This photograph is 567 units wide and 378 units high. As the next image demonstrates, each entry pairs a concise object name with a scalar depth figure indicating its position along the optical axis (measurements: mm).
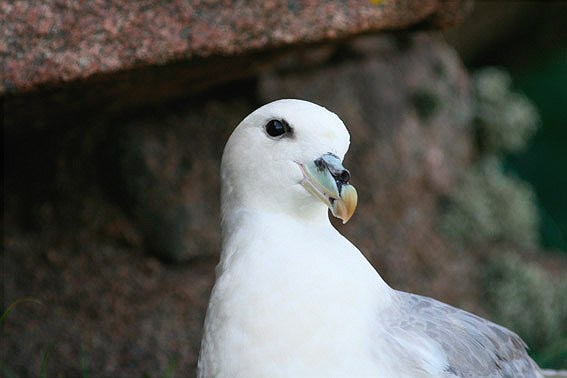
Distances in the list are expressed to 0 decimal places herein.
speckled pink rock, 2407
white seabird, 2318
